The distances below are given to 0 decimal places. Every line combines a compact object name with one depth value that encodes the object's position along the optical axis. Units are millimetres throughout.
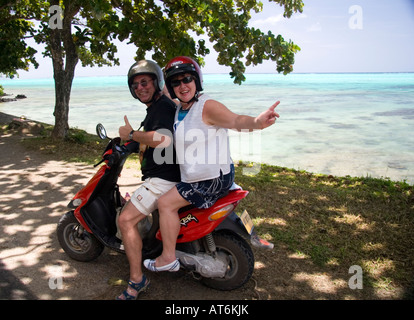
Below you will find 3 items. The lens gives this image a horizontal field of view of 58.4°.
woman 2850
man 3023
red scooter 3055
